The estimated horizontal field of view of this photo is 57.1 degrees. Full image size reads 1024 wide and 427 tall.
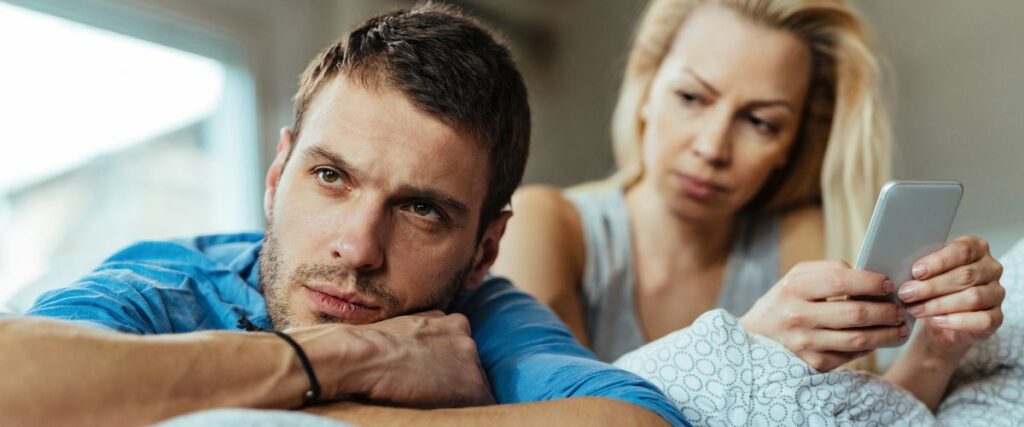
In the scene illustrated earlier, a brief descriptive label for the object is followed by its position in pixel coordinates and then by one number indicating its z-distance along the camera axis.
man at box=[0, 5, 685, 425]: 0.74
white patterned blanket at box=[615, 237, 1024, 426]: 0.99
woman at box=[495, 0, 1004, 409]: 1.62
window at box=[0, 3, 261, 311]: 1.91
